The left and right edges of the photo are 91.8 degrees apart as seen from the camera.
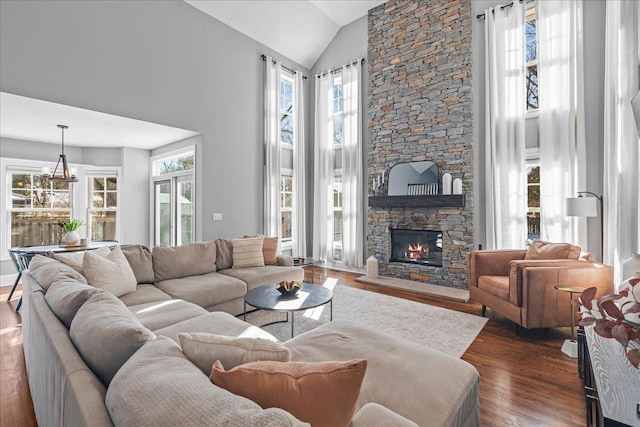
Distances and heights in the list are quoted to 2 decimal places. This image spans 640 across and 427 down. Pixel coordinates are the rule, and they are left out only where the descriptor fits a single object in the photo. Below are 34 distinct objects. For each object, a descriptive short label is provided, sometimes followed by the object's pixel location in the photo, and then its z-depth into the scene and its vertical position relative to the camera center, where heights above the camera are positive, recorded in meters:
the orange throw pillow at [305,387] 0.81 -0.46
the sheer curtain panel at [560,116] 3.76 +1.23
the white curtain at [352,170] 5.89 +0.86
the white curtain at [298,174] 6.48 +0.85
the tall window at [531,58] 4.21 +2.14
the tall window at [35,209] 5.07 +0.10
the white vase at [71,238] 3.99 -0.31
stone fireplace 4.62 +1.69
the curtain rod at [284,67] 5.86 +3.00
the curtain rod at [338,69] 6.01 +2.96
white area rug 2.92 -1.16
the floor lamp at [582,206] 3.30 +0.09
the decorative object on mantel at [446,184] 4.64 +0.45
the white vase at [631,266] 2.61 -0.44
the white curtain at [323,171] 6.34 +0.89
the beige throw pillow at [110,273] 2.60 -0.51
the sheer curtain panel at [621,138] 3.22 +0.81
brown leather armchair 2.80 -0.66
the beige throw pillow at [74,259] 2.71 -0.40
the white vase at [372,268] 5.29 -0.92
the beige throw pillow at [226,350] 0.99 -0.45
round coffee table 2.54 -0.75
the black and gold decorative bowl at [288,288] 2.83 -0.68
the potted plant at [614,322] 0.88 -0.33
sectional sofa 0.72 -0.53
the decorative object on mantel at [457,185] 4.52 +0.43
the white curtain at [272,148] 5.86 +1.26
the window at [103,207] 5.84 +0.14
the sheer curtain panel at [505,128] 4.21 +1.19
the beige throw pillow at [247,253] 3.94 -0.50
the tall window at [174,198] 5.45 +0.31
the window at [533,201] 4.19 +0.17
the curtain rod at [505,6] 4.29 +2.91
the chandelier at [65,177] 4.05 +0.50
